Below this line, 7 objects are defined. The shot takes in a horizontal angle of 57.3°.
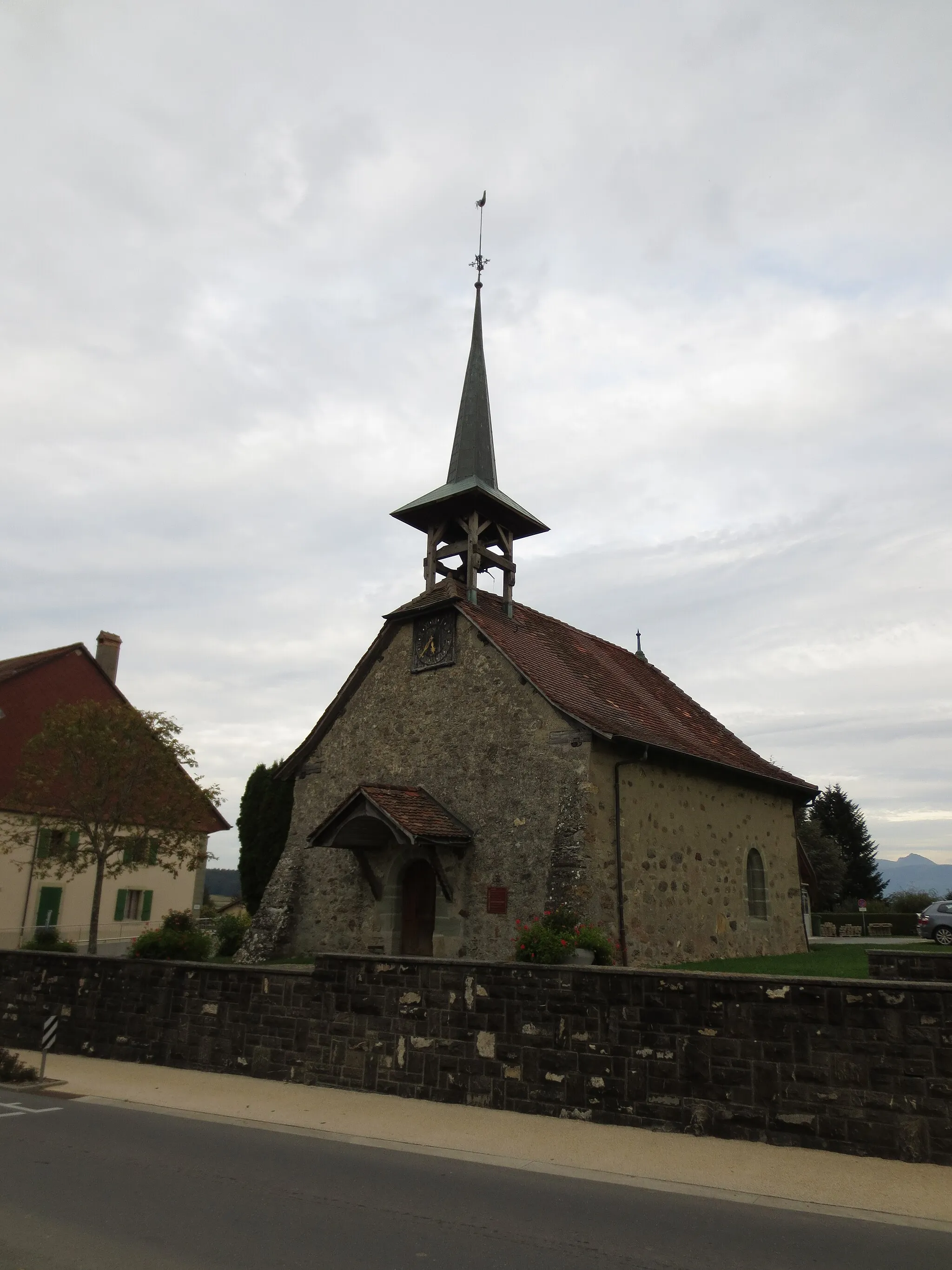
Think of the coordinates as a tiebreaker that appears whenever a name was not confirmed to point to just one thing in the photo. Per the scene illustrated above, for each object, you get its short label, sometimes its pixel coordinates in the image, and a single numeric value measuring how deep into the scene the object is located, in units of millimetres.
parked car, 23500
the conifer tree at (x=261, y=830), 28359
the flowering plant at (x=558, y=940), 10578
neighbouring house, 26906
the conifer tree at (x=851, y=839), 53156
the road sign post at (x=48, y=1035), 10617
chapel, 15539
